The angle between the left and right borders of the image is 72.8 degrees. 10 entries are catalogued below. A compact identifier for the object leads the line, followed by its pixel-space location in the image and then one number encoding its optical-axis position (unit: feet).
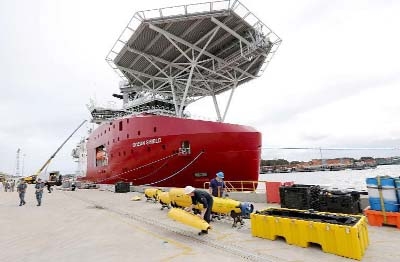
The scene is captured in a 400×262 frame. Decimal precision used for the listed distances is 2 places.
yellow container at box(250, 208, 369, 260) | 17.76
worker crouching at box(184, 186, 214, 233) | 25.45
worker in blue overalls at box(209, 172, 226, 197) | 33.83
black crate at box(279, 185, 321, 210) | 29.99
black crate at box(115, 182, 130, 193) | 70.25
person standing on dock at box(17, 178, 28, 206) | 57.50
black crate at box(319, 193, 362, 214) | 27.43
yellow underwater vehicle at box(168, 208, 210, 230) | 24.39
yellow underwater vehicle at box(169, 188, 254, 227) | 27.97
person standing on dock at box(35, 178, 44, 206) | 53.93
